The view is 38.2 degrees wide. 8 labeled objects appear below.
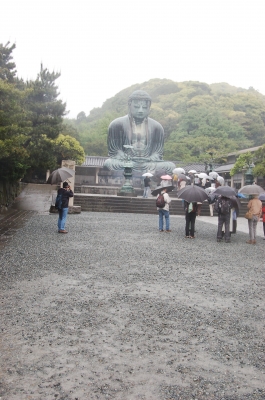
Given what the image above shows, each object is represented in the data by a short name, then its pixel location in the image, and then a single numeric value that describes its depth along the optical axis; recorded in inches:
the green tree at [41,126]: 666.2
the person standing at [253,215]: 343.9
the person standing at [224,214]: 344.5
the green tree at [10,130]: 365.4
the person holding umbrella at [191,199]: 347.9
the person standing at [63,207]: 348.2
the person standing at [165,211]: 383.6
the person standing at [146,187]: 713.0
